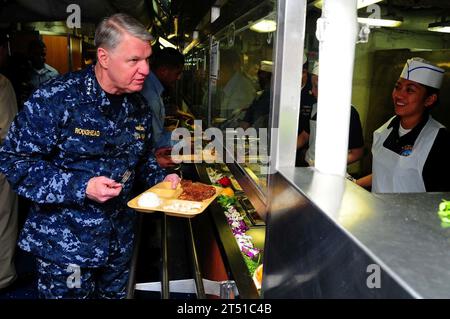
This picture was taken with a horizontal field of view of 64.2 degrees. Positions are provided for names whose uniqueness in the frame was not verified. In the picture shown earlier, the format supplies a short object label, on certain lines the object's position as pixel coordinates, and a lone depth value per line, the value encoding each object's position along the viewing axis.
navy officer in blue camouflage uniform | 1.75
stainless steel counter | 0.58
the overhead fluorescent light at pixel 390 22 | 4.91
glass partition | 1.48
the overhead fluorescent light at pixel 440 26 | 4.88
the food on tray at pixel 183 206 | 1.83
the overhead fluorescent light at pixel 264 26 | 1.36
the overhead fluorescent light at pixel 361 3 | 1.56
